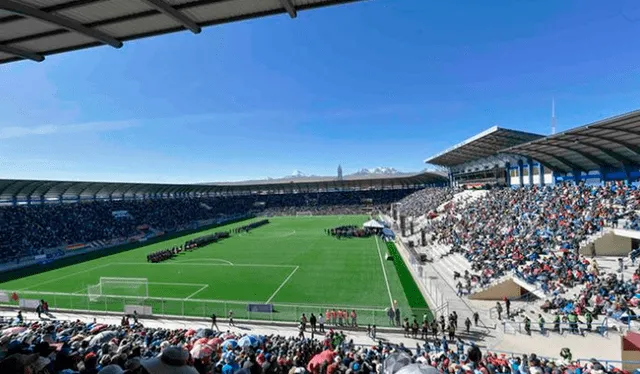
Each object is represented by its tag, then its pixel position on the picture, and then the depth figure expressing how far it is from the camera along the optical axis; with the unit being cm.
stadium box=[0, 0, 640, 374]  658
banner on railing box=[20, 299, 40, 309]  1884
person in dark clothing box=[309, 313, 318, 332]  1481
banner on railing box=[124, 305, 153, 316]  1728
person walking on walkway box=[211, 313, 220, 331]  1567
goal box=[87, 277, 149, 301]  2117
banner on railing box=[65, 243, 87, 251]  3932
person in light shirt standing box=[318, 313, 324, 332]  1517
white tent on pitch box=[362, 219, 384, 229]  4166
